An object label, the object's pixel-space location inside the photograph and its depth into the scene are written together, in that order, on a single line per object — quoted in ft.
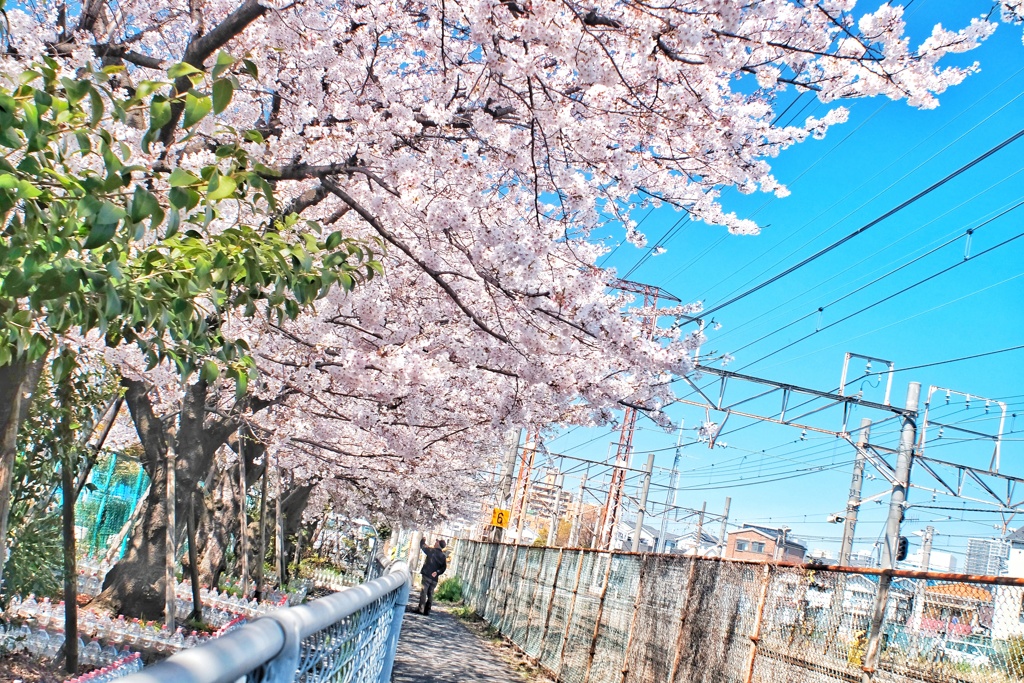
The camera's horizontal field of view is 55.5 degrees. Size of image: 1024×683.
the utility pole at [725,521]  176.14
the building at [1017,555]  164.40
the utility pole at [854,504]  71.90
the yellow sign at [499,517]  89.25
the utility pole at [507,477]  95.09
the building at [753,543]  343.67
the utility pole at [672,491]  158.43
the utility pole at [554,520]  141.18
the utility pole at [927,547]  124.89
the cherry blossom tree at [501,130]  20.65
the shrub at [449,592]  103.81
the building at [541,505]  266.55
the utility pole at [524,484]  107.59
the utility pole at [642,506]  114.78
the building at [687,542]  354.84
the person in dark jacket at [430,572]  72.84
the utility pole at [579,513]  126.39
